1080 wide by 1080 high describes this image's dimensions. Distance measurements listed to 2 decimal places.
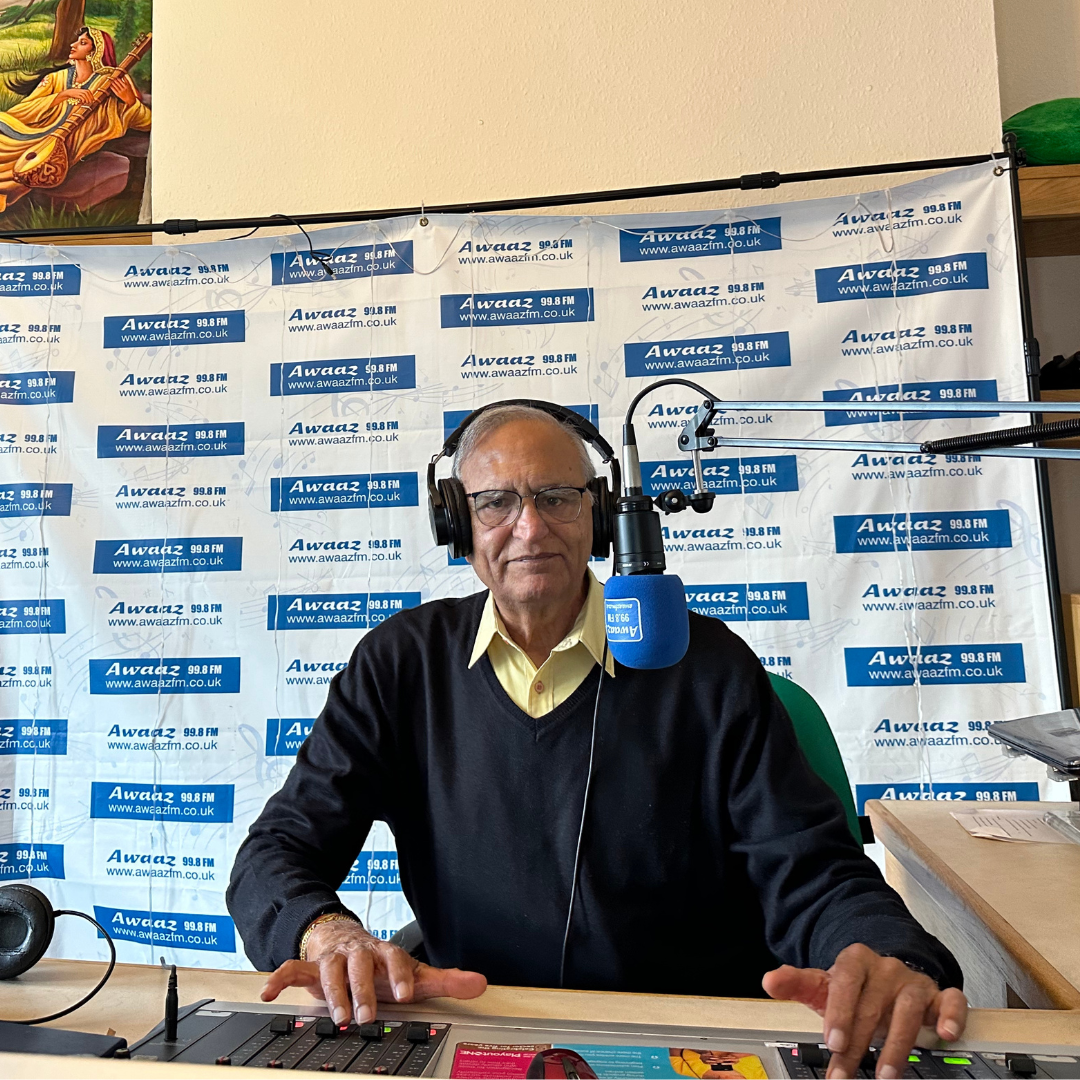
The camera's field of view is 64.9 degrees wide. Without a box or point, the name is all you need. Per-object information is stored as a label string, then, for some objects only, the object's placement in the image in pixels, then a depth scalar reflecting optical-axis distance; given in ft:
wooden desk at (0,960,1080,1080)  2.57
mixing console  2.26
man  3.84
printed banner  7.48
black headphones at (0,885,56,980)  3.13
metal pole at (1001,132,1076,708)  7.12
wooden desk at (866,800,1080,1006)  3.13
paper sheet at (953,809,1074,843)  4.46
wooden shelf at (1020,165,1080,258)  7.54
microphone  2.95
